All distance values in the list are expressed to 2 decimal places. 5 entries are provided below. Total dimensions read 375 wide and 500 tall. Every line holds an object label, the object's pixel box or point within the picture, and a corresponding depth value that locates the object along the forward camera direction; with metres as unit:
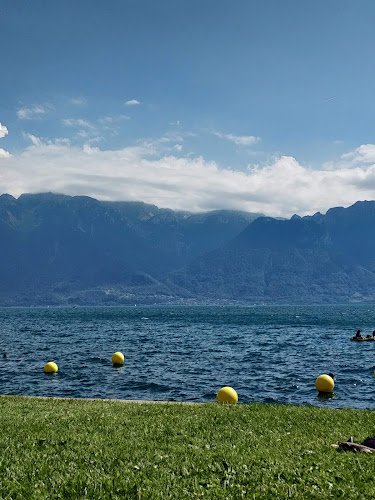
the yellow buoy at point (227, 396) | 24.12
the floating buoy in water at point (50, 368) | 38.59
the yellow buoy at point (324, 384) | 29.11
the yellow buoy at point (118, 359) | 42.47
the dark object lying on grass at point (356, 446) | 12.33
